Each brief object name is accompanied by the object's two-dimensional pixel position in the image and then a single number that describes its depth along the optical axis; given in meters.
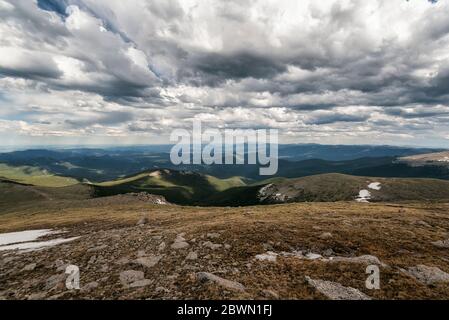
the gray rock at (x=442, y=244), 24.67
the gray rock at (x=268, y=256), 20.59
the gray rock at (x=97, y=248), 25.15
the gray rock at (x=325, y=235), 26.05
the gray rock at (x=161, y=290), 15.80
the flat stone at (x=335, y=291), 15.09
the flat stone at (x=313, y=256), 21.30
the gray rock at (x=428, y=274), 17.45
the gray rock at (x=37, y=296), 16.36
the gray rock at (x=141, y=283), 16.86
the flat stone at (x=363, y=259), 19.63
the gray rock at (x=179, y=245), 24.20
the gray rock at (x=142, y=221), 42.00
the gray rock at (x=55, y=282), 17.70
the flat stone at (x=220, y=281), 15.68
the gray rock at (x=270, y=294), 14.72
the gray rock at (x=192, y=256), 21.14
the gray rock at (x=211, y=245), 23.48
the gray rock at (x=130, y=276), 17.73
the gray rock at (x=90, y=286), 16.93
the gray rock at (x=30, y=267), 22.02
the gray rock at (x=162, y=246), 24.08
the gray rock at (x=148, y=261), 20.48
